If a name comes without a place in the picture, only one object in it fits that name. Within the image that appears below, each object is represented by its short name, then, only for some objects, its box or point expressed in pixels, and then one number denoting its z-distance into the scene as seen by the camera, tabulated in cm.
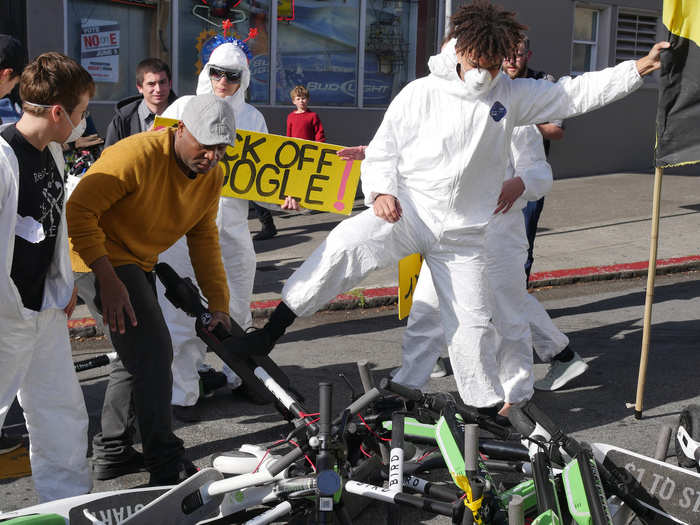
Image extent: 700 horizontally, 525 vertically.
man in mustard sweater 418
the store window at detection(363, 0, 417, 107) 1515
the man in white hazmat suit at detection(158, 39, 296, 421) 554
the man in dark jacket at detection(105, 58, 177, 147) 601
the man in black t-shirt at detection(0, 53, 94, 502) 376
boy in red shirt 1259
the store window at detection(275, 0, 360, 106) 1413
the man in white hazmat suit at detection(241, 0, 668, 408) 479
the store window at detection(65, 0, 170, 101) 1191
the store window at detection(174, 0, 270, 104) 1301
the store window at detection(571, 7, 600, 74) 1759
